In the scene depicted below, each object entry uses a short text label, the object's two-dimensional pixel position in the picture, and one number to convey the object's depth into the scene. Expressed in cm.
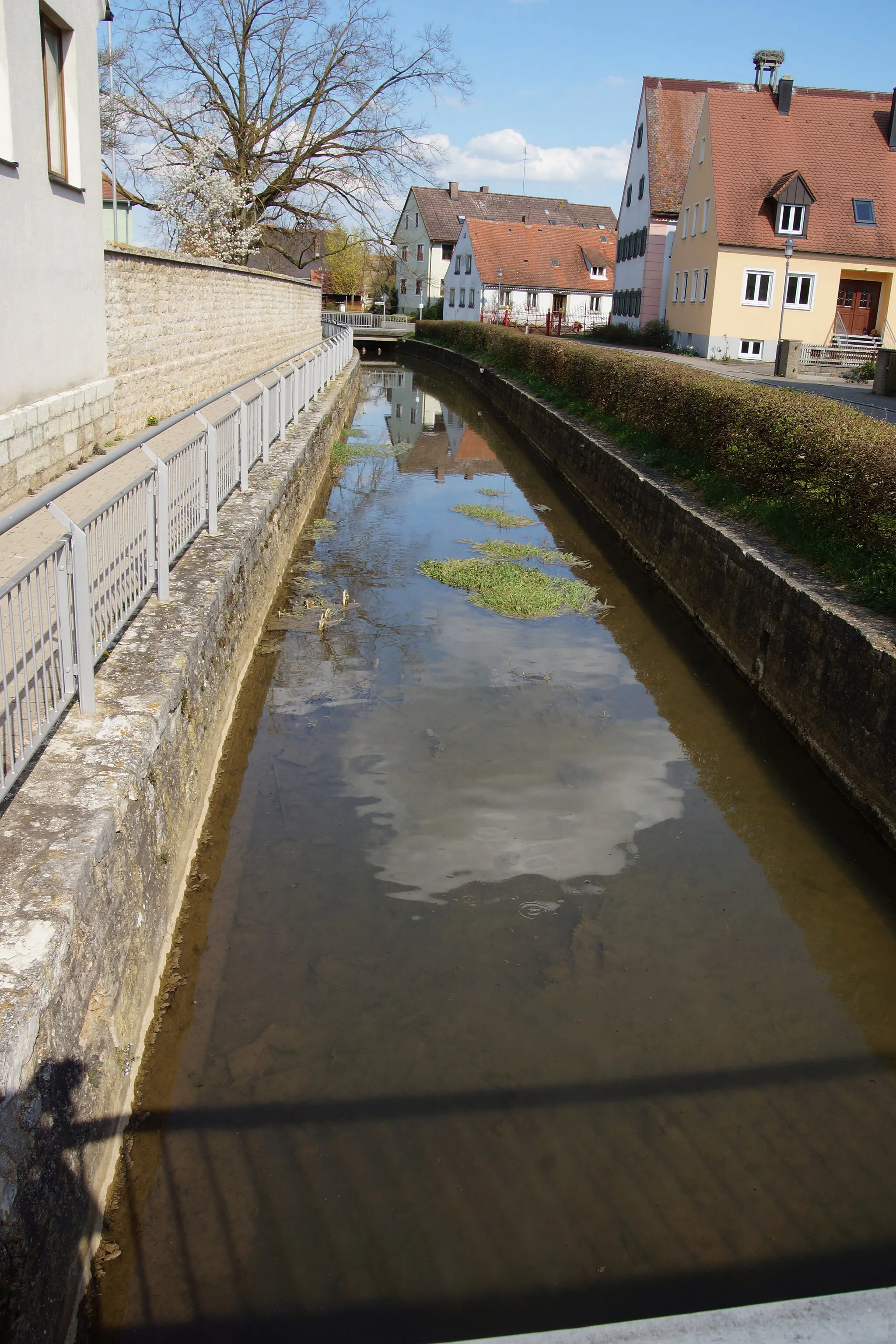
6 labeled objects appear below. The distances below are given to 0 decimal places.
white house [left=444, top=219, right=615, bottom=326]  6150
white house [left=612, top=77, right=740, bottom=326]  4219
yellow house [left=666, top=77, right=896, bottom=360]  3366
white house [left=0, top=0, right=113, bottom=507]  887
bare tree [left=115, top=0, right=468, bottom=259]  3538
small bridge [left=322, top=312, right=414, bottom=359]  5481
